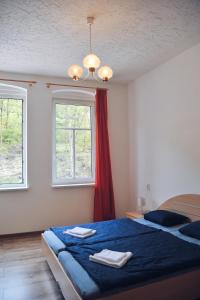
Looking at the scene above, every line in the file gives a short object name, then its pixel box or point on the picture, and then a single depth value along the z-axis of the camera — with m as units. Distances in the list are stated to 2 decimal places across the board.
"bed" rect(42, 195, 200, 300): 1.87
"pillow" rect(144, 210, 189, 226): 3.25
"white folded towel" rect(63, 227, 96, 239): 2.91
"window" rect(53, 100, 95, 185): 4.69
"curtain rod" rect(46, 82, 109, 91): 4.51
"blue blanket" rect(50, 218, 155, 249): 2.76
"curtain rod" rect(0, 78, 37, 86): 4.32
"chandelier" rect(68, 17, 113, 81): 2.79
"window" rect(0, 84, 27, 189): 4.38
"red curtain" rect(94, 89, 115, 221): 4.64
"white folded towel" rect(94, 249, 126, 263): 2.16
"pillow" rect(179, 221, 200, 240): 2.77
